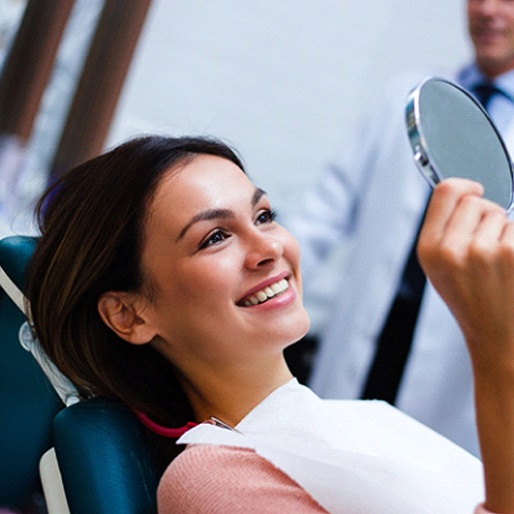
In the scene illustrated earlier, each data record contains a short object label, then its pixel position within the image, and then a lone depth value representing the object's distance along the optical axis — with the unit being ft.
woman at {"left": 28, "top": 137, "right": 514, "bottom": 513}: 4.14
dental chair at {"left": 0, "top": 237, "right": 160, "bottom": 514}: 4.18
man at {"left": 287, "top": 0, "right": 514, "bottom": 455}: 6.40
